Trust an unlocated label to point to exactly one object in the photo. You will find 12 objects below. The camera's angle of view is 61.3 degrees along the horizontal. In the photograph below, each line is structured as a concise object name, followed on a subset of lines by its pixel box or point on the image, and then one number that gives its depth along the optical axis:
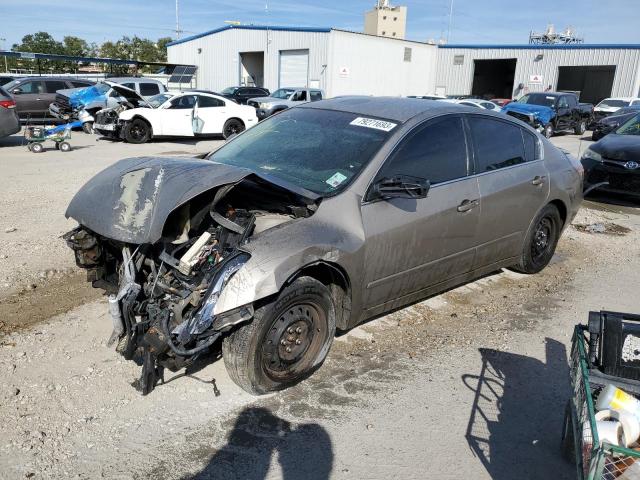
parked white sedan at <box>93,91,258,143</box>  15.66
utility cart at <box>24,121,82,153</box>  13.23
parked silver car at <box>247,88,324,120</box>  21.46
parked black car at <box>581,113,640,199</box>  9.45
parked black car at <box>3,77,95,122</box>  18.47
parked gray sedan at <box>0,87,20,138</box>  13.49
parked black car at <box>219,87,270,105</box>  25.88
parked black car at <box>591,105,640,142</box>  21.66
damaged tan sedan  3.13
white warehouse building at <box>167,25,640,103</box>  34.12
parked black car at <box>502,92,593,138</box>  22.50
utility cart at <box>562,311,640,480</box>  2.48
